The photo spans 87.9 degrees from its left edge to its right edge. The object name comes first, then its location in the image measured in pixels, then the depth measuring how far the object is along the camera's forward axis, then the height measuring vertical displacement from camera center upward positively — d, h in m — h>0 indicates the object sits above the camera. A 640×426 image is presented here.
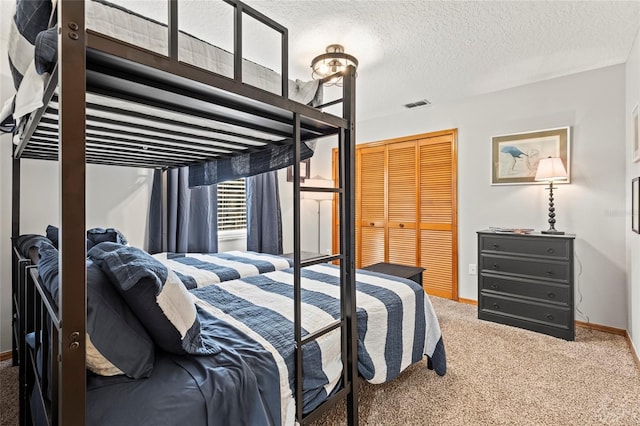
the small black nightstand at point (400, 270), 3.02 -0.56
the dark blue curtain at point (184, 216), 3.47 -0.03
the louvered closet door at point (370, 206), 4.76 +0.10
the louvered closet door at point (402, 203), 4.42 +0.14
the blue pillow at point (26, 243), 1.88 -0.18
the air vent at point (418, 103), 4.02 +1.36
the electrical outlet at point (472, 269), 3.93 -0.67
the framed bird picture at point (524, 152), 3.29 +0.63
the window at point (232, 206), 4.48 +0.10
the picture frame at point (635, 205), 2.36 +0.05
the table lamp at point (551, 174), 3.09 +0.37
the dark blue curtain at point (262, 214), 4.52 -0.01
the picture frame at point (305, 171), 5.01 +0.66
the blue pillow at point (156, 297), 1.14 -0.30
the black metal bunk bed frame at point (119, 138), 0.77 +0.36
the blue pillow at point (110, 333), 1.05 -0.39
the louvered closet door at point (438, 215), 4.09 -0.03
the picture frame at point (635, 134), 2.40 +0.59
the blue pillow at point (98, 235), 2.37 -0.16
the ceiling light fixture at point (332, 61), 2.67 +1.26
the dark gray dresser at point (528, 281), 2.91 -0.64
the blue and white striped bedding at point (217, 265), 2.42 -0.44
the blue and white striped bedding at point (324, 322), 1.49 -0.56
